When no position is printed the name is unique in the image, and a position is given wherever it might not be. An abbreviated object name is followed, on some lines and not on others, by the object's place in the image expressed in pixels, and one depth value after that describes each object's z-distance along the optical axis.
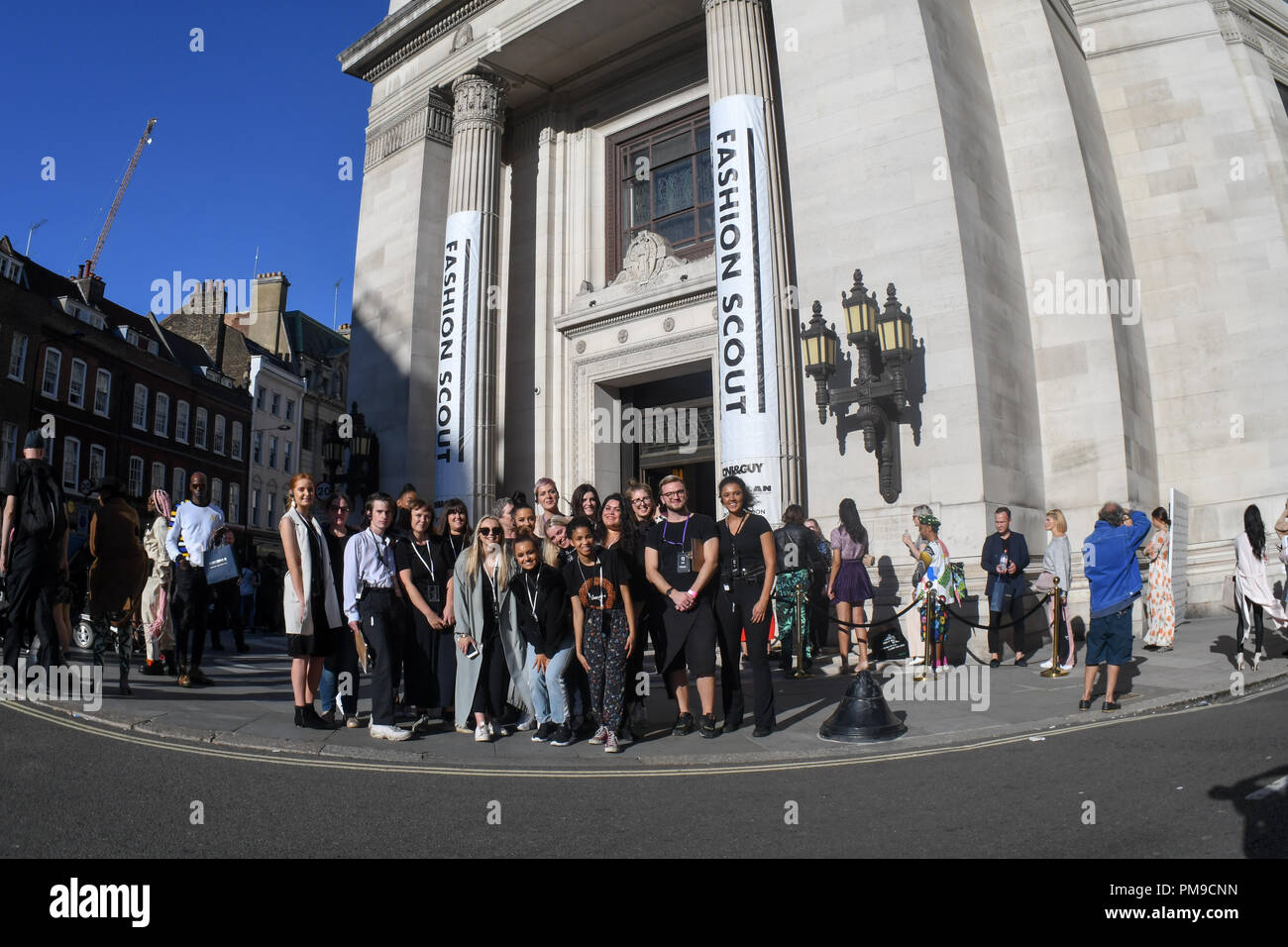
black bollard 7.01
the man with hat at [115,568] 8.41
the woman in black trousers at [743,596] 7.24
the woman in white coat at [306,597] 7.09
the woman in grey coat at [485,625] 7.34
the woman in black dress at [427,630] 7.66
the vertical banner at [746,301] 13.48
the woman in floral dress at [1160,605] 11.21
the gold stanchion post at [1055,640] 9.81
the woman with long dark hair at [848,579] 10.80
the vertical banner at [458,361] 17.77
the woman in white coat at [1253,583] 9.98
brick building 34.56
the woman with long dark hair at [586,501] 8.55
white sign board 12.56
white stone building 13.31
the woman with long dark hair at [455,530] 8.08
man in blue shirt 7.74
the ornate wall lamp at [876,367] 12.30
